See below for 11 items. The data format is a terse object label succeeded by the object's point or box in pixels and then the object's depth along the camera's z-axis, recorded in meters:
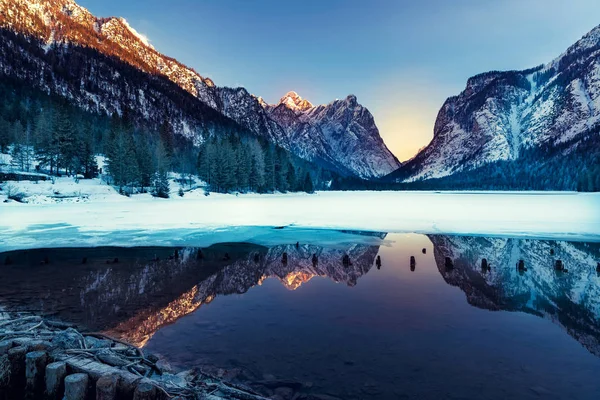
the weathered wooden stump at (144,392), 5.11
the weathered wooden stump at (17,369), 6.05
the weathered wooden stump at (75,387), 5.28
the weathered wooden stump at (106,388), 5.24
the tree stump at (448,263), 17.78
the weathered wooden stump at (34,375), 5.87
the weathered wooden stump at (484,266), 17.33
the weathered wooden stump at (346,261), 18.39
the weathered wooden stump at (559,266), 17.00
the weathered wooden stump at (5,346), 6.38
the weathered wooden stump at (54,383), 5.66
